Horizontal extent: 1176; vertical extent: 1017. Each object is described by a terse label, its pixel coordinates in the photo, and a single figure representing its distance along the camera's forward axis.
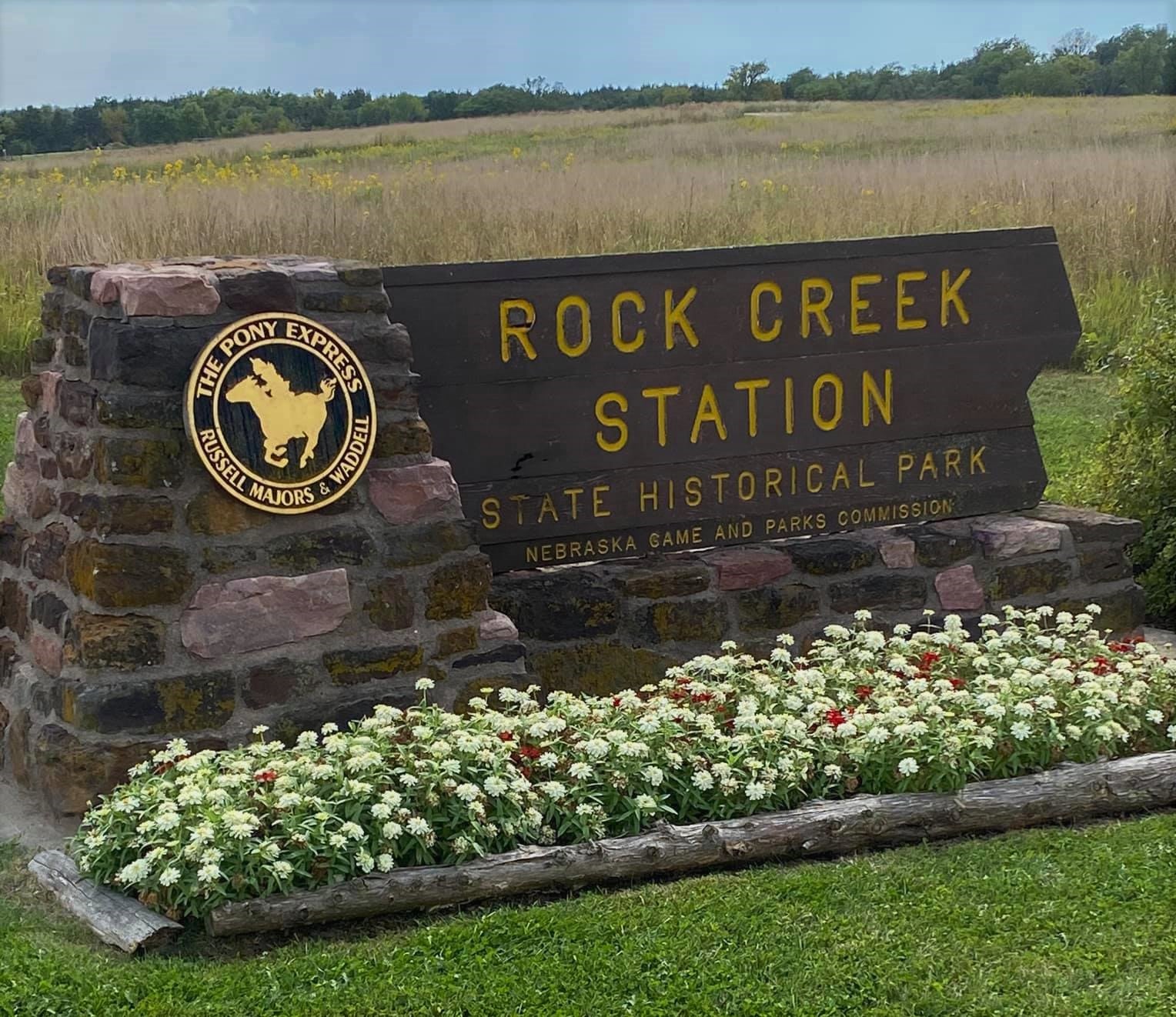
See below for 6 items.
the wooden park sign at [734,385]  5.86
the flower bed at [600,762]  4.22
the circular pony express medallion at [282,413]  4.89
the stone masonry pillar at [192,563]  4.84
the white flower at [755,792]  4.57
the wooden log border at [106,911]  4.10
